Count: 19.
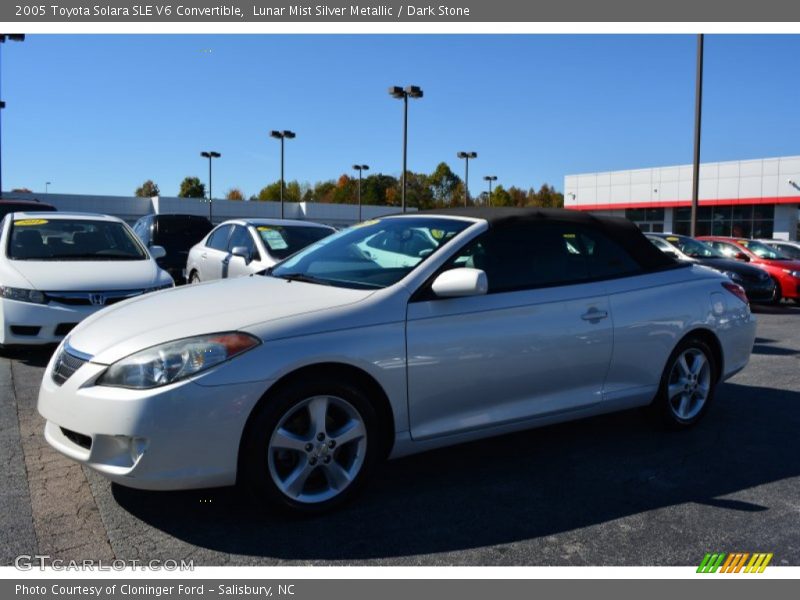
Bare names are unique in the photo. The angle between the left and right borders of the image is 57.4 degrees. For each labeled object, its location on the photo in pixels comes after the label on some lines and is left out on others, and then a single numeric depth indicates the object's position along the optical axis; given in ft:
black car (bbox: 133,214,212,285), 48.78
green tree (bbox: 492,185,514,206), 316.09
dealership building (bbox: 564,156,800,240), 134.51
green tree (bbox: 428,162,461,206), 340.18
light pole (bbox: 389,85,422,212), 96.58
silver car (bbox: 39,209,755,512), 10.99
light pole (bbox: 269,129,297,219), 150.10
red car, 52.13
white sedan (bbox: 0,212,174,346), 22.90
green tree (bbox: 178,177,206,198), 379.35
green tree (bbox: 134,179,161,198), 389.56
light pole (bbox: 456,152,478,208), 140.05
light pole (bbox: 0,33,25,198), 71.20
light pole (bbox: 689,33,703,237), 63.57
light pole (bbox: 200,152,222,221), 174.41
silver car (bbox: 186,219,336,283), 30.60
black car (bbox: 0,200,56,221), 43.52
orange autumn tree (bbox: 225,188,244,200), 383.96
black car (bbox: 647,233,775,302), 49.03
